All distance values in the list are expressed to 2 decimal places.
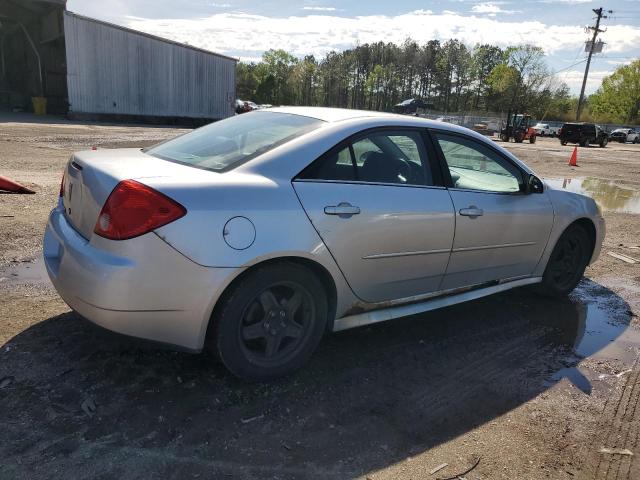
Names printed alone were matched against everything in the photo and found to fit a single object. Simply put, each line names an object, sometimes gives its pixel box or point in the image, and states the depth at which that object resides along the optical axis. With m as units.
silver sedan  2.58
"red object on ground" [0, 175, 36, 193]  7.55
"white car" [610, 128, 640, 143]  54.84
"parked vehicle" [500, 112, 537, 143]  38.22
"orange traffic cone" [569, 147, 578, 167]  20.83
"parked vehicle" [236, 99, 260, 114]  46.84
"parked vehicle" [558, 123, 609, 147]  39.31
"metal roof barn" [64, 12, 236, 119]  28.33
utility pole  53.44
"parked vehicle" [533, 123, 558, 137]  58.92
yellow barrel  31.22
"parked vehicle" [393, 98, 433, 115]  43.34
